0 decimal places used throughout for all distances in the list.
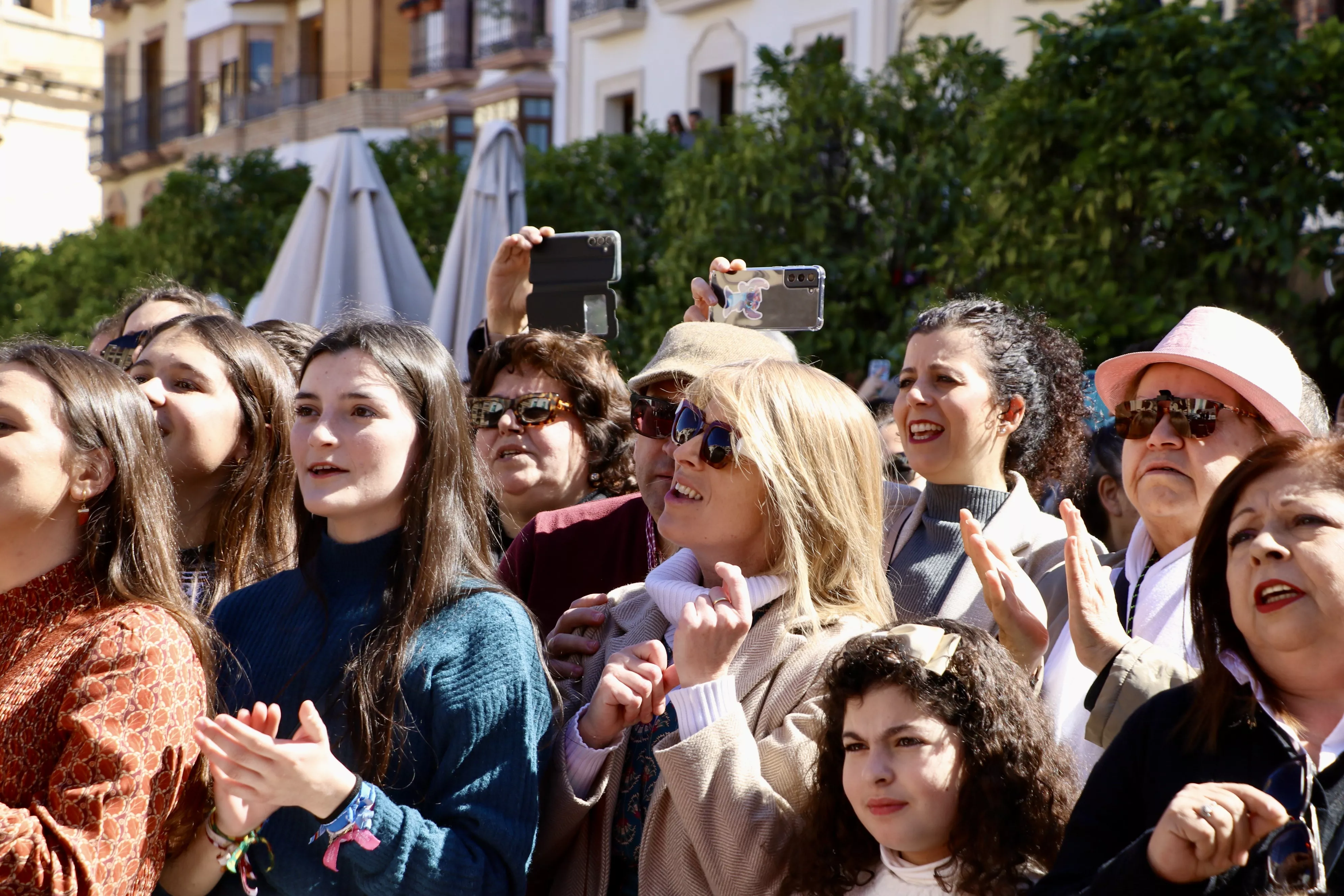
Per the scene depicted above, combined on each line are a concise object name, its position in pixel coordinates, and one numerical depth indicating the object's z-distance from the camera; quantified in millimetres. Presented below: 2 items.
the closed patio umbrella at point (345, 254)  8133
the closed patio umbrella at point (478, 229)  7574
